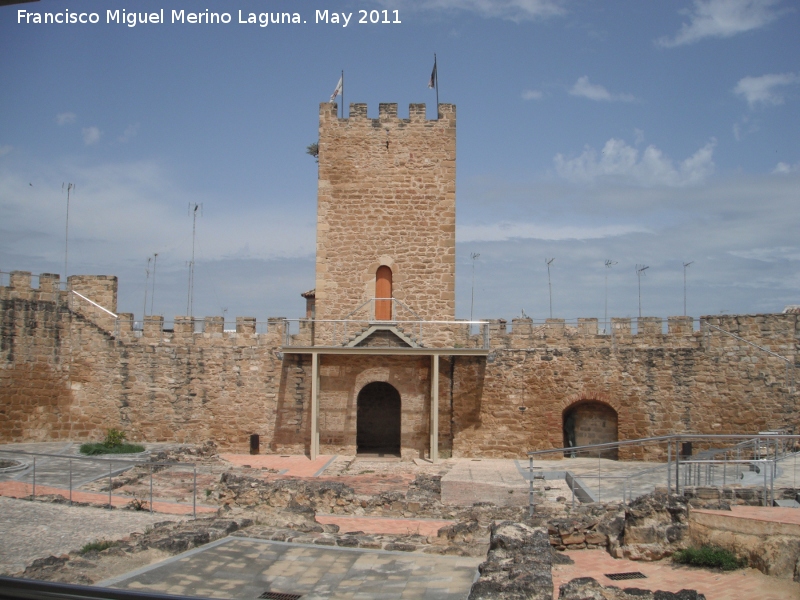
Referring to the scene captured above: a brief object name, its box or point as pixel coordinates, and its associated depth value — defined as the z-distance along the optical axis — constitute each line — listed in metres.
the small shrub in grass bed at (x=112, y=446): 17.64
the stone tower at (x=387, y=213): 19.91
